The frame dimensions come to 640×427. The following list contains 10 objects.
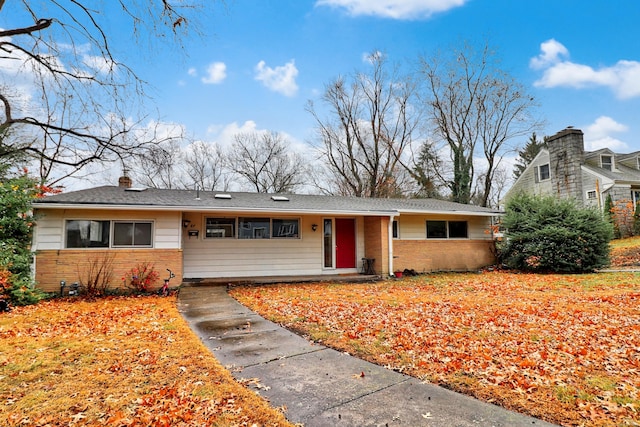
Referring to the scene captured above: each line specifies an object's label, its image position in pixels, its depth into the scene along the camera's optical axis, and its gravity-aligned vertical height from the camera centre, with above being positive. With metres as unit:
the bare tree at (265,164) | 28.78 +6.32
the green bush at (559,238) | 12.47 -0.19
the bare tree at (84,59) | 5.67 +3.52
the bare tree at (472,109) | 22.47 +8.72
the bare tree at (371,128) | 25.06 +8.42
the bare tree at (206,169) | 28.53 +5.87
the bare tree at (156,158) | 8.39 +2.02
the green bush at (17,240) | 7.41 -0.04
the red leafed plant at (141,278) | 9.30 -1.14
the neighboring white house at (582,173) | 19.16 +3.65
